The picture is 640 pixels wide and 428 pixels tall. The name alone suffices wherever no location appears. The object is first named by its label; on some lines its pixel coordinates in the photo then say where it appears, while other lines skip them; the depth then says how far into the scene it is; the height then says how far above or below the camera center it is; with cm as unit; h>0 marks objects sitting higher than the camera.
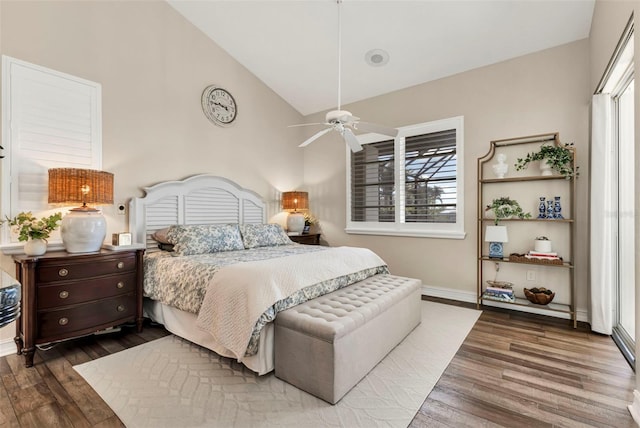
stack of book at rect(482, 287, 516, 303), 358 -96
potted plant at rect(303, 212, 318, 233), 553 -15
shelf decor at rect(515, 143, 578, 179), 331 +60
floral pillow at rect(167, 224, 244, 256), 335 -30
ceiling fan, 282 +84
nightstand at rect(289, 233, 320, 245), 512 -43
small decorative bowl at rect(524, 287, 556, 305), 337 -90
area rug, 183 -121
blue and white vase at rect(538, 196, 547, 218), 347 +4
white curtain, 298 -3
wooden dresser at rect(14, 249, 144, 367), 242 -71
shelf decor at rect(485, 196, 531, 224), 360 +4
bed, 222 -48
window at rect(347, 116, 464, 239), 425 +45
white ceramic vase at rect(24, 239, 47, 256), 251 -28
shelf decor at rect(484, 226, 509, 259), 355 -30
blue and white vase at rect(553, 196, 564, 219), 338 +4
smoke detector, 409 +210
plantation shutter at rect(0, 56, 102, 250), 270 +79
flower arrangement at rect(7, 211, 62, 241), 253 -10
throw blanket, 216 -58
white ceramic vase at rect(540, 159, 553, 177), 345 +50
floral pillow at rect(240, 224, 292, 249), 404 -31
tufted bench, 196 -87
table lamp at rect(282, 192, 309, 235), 523 +10
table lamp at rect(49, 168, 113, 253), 273 +11
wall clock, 430 +155
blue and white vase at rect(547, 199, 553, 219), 343 +3
